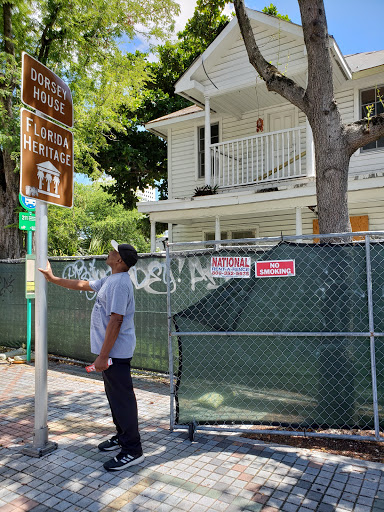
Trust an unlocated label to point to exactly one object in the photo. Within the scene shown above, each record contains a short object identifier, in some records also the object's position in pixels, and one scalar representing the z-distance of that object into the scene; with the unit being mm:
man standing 3316
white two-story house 10102
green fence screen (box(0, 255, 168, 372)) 5934
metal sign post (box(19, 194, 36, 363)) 6887
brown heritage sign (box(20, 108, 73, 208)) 3486
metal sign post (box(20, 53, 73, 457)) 3514
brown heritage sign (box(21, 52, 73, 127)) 3529
